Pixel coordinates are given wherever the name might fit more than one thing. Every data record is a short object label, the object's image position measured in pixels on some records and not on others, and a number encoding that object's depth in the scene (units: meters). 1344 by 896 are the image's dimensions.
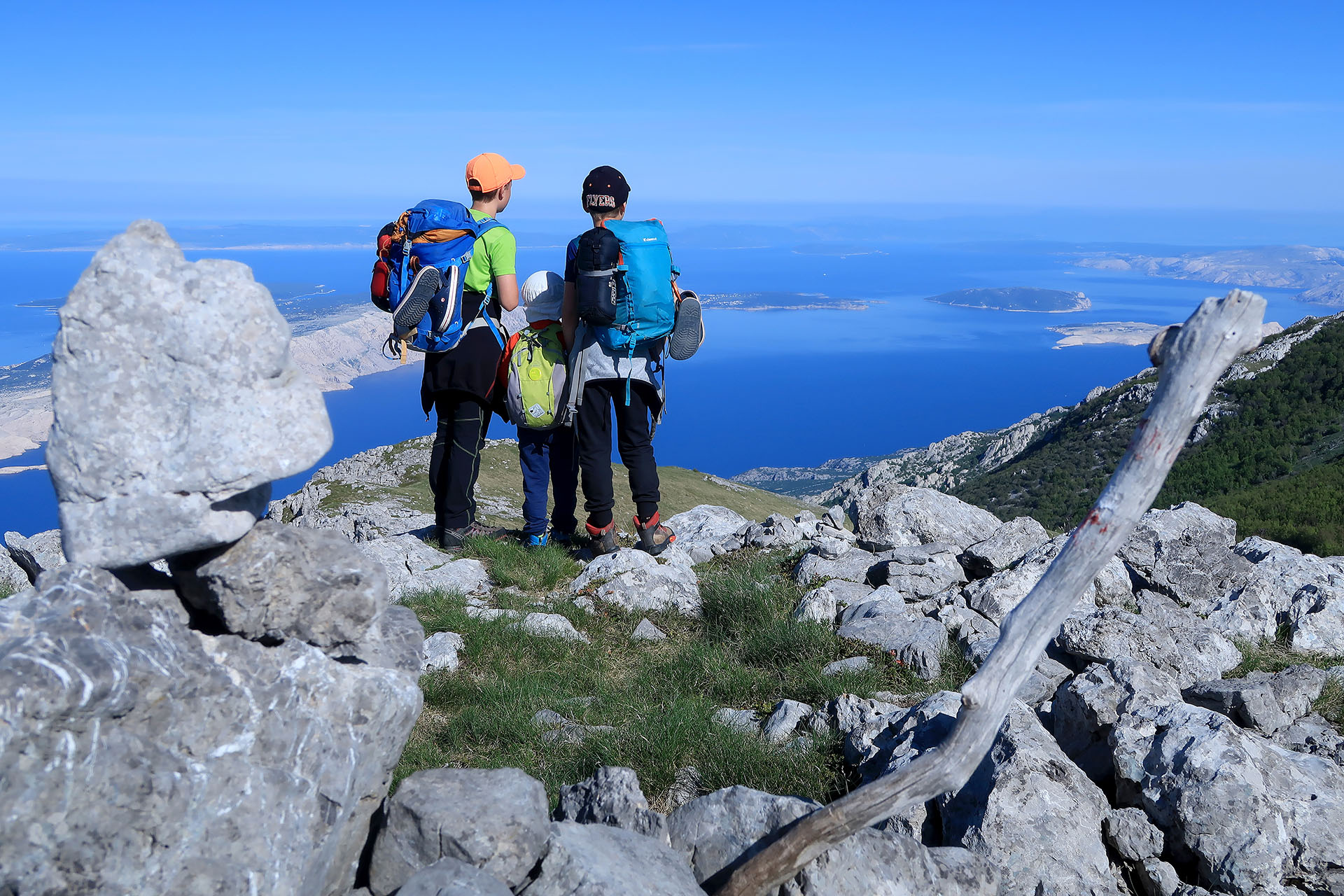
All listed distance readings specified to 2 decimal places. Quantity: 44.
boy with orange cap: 8.59
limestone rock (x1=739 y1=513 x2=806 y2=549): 11.19
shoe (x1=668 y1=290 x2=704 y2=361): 8.66
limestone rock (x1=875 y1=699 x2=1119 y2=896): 4.52
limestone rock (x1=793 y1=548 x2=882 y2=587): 9.63
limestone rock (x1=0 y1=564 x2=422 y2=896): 2.81
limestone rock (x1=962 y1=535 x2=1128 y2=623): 8.41
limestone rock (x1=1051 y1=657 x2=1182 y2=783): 5.64
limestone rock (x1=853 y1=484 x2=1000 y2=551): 11.08
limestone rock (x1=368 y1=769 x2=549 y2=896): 3.92
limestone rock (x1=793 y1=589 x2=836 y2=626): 8.27
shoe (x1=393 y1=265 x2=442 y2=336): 8.17
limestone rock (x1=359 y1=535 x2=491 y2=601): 8.78
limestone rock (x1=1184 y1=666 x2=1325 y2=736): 6.06
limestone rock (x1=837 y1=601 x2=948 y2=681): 7.15
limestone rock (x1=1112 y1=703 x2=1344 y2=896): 4.54
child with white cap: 9.02
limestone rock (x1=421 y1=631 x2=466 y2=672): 7.04
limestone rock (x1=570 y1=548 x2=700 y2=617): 8.62
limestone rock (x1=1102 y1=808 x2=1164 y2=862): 4.71
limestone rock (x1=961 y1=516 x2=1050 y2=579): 9.73
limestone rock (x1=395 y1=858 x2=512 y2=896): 3.61
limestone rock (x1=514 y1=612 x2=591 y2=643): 7.72
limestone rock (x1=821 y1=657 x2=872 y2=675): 7.03
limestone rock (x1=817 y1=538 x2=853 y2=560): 10.34
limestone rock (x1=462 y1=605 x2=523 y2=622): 7.97
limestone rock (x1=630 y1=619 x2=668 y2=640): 7.96
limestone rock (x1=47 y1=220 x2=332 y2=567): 3.35
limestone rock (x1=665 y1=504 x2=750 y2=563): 11.23
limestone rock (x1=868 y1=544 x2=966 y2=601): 9.23
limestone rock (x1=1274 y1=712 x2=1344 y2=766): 5.74
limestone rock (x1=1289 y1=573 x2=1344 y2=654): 8.14
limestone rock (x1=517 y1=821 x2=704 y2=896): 3.85
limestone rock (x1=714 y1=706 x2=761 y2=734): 6.06
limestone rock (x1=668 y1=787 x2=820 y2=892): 4.51
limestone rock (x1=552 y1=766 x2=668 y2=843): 4.58
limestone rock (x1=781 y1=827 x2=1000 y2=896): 4.15
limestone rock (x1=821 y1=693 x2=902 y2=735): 5.92
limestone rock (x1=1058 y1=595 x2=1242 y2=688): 7.08
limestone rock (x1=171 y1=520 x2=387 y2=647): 3.78
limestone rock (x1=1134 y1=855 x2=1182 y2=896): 4.55
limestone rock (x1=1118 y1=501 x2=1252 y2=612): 9.05
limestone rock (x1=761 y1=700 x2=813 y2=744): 6.08
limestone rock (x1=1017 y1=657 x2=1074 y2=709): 6.64
